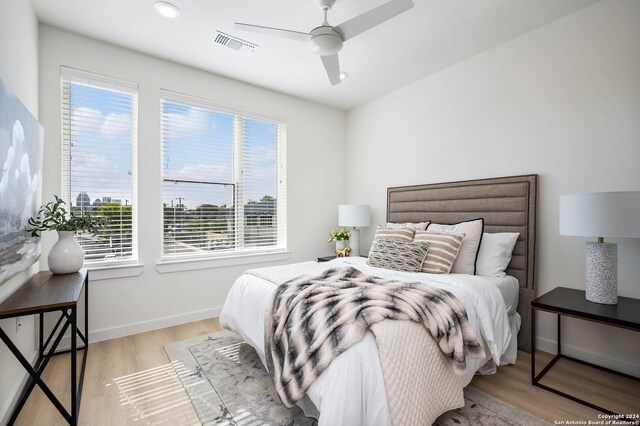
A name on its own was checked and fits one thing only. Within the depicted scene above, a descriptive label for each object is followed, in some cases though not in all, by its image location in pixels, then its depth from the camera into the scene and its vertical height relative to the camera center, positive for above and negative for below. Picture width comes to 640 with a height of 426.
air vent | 2.80 +1.61
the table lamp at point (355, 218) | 4.12 -0.10
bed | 1.40 -0.69
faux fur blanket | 1.55 -0.62
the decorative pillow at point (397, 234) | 3.07 -0.24
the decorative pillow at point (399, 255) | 2.68 -0.41
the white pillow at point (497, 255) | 2.69 -0.40
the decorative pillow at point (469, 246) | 2.69 -0.33
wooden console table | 1.51 -0.49
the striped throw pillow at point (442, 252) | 2.64 -0.38
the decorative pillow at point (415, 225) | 3.27 -0.17
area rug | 1.80 -1.24
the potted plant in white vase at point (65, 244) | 2.30 -0.26
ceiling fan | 1.98 +1.29
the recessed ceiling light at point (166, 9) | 2.37 +1.61
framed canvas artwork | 1.57 +0.18
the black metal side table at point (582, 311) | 1.84 -0.65
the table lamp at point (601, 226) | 1.87 -0.10
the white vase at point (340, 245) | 4.31 -0.49
